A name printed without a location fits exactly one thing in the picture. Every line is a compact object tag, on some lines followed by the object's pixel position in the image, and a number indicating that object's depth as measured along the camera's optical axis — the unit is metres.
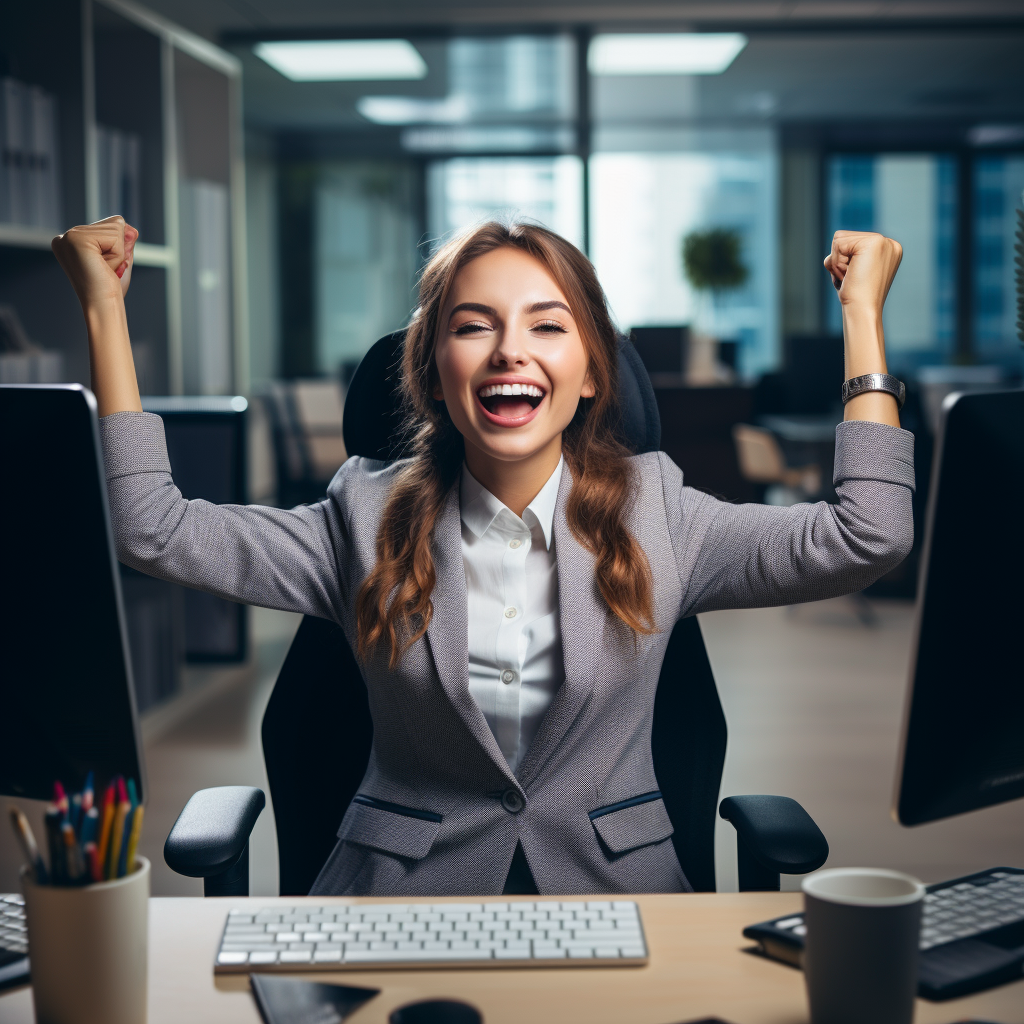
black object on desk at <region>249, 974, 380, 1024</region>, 0.77
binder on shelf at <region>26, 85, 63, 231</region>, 3.08
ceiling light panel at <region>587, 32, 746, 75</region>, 6.16
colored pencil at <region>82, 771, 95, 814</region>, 0.73
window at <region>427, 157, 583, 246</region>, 6.36
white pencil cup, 0.71
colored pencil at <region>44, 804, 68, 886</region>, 0.71
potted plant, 7.64
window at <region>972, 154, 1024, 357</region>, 8.91
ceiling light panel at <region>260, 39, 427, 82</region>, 6.17
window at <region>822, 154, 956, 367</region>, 8.73
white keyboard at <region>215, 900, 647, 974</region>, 0.85
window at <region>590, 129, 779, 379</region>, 6.60
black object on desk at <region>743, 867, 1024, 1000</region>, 0.82
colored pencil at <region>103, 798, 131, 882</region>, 0.72
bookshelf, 3.21
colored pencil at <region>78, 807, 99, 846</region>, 0.72
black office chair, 1.37
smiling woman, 1.19
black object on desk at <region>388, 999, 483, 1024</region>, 0.75
